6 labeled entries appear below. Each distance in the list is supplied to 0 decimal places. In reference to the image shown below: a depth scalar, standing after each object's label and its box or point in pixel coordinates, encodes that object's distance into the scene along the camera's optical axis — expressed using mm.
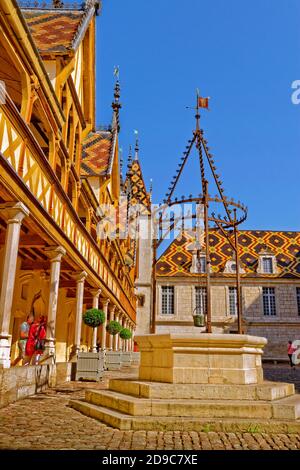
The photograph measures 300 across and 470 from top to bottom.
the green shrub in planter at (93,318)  11797
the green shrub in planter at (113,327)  17141
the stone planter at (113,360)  15362
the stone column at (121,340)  25378
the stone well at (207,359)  5590
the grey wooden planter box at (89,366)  10820
